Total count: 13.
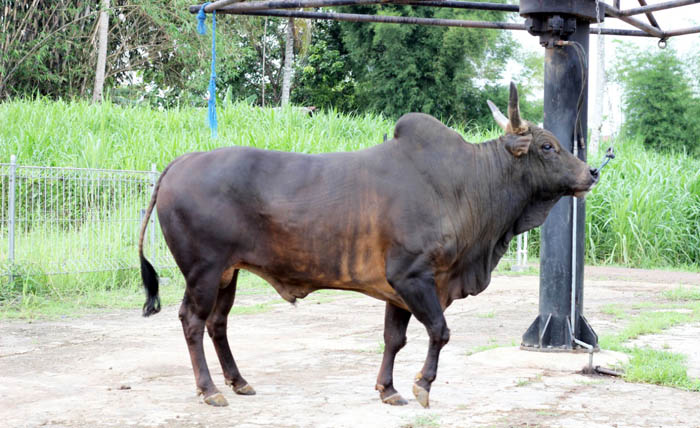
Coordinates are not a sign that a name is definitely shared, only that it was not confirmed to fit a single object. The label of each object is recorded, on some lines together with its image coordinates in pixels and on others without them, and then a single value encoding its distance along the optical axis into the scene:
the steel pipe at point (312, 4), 13.84
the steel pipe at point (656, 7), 15.69
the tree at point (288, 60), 58.22
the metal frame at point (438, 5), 14.35
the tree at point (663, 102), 57.66
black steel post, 13.24
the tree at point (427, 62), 61.97
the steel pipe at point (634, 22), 14.81
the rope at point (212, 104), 16.80
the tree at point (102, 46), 44.28
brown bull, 10.20
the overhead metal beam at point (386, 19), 15.67
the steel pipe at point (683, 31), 17.00
